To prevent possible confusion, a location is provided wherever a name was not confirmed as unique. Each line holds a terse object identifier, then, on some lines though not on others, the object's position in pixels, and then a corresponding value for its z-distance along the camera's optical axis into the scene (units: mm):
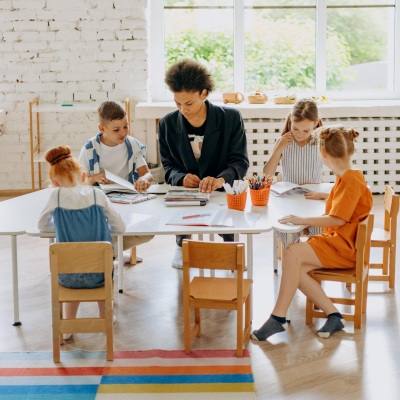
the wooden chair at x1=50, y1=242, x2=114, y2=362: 3115
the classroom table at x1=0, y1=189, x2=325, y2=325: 3322
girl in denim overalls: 3271
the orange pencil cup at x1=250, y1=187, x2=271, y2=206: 3701
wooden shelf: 6117
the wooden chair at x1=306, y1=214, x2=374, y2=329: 3441
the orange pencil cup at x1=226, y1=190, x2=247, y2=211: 3650
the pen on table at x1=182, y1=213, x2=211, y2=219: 3519
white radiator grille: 6523
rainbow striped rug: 2908
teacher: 4125
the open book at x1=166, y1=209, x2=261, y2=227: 3404
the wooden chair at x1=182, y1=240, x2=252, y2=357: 3107
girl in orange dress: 3426
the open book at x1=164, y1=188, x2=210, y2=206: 3762
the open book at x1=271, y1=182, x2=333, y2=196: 3980
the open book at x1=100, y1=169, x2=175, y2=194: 3959
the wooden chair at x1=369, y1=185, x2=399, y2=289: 4023
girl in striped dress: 4230
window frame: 6711
